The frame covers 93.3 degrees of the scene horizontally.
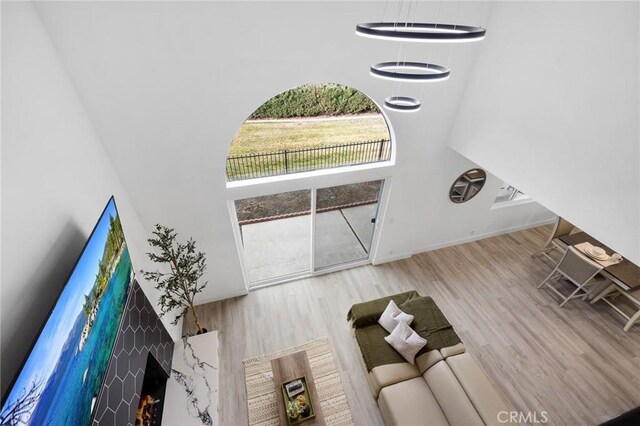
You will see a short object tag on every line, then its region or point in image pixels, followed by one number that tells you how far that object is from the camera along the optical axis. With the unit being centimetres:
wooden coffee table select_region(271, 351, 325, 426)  328
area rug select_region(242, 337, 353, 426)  372
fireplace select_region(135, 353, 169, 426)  319
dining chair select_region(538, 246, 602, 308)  449
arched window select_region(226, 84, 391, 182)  386
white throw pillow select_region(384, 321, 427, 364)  375
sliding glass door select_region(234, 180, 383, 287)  552
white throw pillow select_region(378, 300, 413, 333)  400
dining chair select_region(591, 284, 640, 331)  442
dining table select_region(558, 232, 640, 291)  442
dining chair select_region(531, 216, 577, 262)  546
